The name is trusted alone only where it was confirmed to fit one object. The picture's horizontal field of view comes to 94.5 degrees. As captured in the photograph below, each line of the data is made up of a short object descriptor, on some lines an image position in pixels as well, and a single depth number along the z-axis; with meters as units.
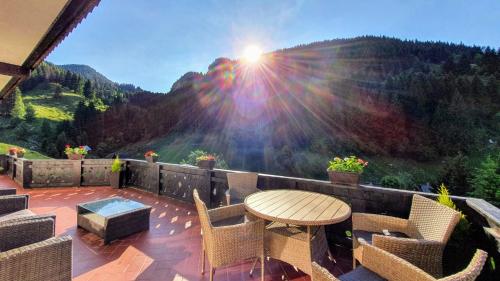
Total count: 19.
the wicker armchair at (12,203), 2.85
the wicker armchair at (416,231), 1.61
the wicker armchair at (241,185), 3.53
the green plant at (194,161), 7.66
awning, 1.91
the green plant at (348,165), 3.00
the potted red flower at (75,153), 6.43
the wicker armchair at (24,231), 1.77
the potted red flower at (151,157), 5.70
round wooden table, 2.01
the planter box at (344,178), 2.99
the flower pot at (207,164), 4.48
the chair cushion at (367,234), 2.15
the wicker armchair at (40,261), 1.36
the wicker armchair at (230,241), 2.01
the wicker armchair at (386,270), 1.02
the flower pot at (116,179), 6.11
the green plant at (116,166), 6.07
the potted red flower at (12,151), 7.59
